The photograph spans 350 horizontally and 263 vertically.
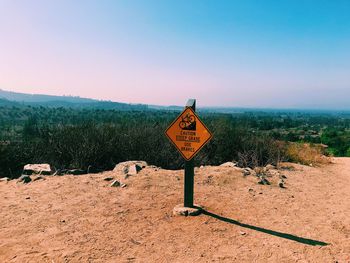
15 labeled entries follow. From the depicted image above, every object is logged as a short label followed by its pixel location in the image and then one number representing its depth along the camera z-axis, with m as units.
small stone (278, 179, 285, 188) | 7.27
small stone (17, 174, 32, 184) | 7.22
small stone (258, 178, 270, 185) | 7.35
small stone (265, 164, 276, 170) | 9.36
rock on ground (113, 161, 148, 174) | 7.79
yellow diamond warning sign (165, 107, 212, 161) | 5.02
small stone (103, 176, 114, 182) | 7.26
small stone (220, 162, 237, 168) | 9.05
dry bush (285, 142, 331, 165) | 11.55
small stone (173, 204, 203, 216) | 5.16
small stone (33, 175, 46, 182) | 7.40
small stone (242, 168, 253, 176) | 8.03
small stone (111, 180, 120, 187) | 6.77
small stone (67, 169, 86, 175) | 8.23
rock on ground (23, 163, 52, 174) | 7.99
